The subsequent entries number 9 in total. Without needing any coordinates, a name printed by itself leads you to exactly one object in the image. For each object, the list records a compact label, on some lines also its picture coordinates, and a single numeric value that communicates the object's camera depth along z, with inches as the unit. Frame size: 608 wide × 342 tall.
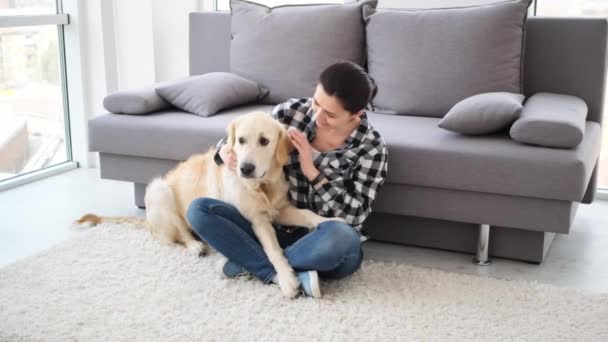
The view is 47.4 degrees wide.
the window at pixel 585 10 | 152.3
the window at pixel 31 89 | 153.7
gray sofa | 101.0
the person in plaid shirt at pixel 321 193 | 91.4
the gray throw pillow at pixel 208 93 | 127.6
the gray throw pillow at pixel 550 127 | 100.5
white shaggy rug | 83.7
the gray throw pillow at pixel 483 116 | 107.2
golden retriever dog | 92.5
